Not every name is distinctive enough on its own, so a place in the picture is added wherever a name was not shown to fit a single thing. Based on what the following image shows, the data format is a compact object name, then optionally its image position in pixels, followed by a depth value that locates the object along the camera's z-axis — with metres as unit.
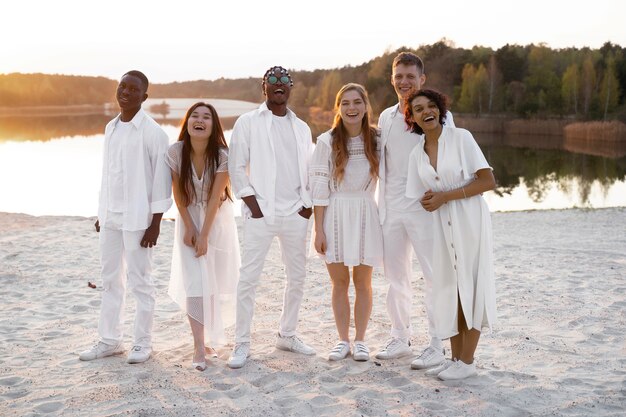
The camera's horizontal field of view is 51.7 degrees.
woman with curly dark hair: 4.46
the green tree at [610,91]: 50.17
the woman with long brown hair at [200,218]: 4.91
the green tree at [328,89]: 84.71
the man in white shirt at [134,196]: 4.87
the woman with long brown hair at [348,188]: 4.89
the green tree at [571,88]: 52.66
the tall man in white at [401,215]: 4.88
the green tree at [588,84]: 51.25
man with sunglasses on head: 4.94
